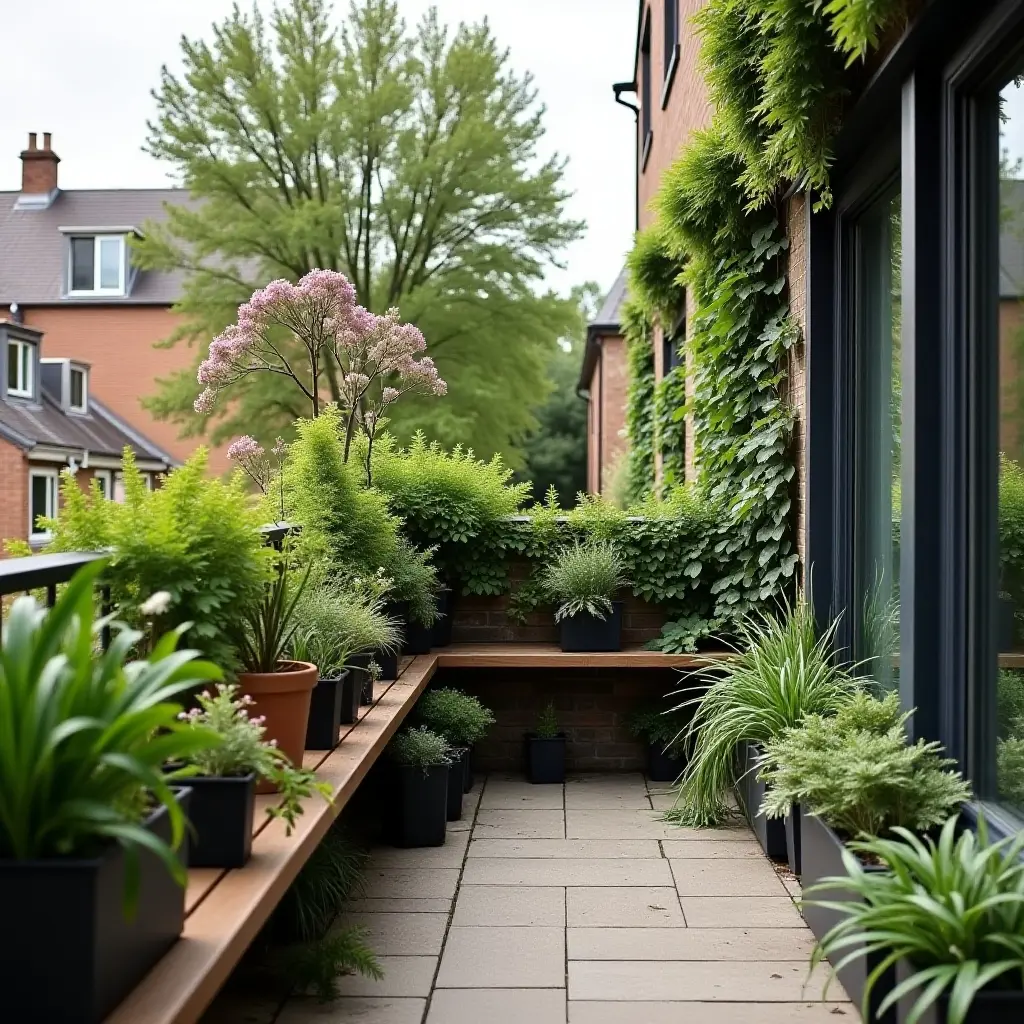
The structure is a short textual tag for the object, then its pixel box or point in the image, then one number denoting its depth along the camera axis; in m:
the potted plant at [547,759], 6.29
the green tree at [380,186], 17.70
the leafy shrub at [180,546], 2.88
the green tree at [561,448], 37.78
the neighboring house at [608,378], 18.20
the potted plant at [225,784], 2.66
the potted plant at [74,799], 1.88
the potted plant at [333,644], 3.82
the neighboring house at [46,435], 18.86
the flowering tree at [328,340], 5.47
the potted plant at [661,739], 6.22
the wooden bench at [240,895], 2.06
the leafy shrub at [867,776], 3.22
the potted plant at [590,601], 6.18
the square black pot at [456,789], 5.41
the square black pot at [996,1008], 2.33
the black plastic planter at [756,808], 4.75
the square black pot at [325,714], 3.79
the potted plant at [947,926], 2.34
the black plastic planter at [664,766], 6.26
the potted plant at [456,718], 5.60
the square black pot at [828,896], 2.88
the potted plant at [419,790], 4.97
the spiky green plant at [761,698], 4.42
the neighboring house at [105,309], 24.73
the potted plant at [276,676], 3.25
